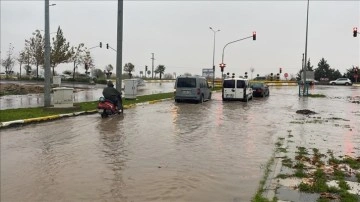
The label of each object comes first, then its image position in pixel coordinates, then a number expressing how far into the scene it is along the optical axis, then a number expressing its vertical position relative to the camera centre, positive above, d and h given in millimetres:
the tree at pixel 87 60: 79906 +2853
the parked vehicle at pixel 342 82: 82481 -604
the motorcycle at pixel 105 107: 17875 -1375
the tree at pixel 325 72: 105725 +1695
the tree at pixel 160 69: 122250 +2058
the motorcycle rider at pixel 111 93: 18156 -773
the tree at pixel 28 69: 84062 +1082
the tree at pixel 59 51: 65625 +3790
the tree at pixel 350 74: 96512 +1170
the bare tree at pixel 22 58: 76988 +2972
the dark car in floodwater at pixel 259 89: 38688 -1055
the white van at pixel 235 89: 31203 -879
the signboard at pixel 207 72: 62688 +716
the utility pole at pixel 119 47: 24594 +1679
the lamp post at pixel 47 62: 19603 +588
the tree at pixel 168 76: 130500 +73
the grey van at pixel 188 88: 28422 -815
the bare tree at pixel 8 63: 86625 +2262
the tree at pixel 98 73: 99219 +523
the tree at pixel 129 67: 110750 +2275
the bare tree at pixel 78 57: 72800 +3290
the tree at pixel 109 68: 108400 +1944
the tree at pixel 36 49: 66494 +4191
